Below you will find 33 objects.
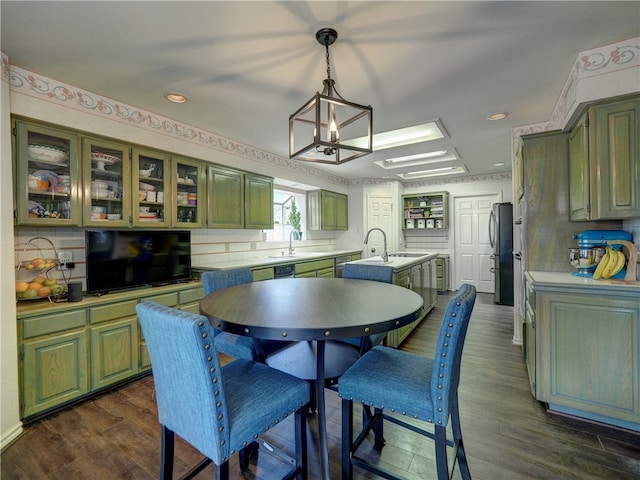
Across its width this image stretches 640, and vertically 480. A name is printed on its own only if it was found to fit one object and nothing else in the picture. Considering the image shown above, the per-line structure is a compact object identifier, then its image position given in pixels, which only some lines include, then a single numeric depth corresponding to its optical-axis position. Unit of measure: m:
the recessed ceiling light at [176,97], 2.46
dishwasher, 3.68
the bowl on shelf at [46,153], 2.11
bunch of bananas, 1.98
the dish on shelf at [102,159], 2.45
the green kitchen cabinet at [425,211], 6.18
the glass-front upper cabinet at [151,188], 2.68
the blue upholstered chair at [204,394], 1.01
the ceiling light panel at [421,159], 4.25
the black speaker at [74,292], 2.21
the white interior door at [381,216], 6.06
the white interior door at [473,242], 5.93
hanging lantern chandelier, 1.46
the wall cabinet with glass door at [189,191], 3.04
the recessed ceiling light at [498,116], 2.88
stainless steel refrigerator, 4.96
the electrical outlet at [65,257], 2.36
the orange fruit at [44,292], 2.13
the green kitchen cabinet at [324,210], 5.36
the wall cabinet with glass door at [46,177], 2.04
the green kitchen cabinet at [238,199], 3.34
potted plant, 4.98
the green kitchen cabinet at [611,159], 1.85
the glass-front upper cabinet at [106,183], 2.37
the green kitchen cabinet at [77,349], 1.97
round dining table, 1.17
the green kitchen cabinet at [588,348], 1.79
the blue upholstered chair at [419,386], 1.18
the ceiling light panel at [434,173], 5.29
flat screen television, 2.40
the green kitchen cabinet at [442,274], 5.97
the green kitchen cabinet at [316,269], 4.05
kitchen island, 3.06
